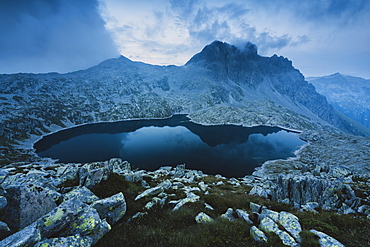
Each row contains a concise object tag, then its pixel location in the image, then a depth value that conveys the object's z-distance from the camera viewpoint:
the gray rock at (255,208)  13.71
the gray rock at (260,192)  22.83
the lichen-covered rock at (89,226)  6.88
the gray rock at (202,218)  10.18
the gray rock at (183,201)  12.51
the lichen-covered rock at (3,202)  7.77
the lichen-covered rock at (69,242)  5.55
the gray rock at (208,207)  13.03
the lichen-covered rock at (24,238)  5.36
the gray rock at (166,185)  22.03
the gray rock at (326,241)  8.12
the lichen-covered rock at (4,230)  6.16
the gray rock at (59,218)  6.26
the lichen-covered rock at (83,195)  10.10
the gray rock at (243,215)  11.18
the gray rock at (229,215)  11.45
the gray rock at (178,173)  41.55
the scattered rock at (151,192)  13.54
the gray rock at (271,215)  10.91
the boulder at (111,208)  9.14
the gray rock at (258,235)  8.19
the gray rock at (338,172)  46.78
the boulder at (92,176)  13.82
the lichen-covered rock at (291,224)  9.17
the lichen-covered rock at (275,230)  8.38
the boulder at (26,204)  7.50
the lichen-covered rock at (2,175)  14.26
